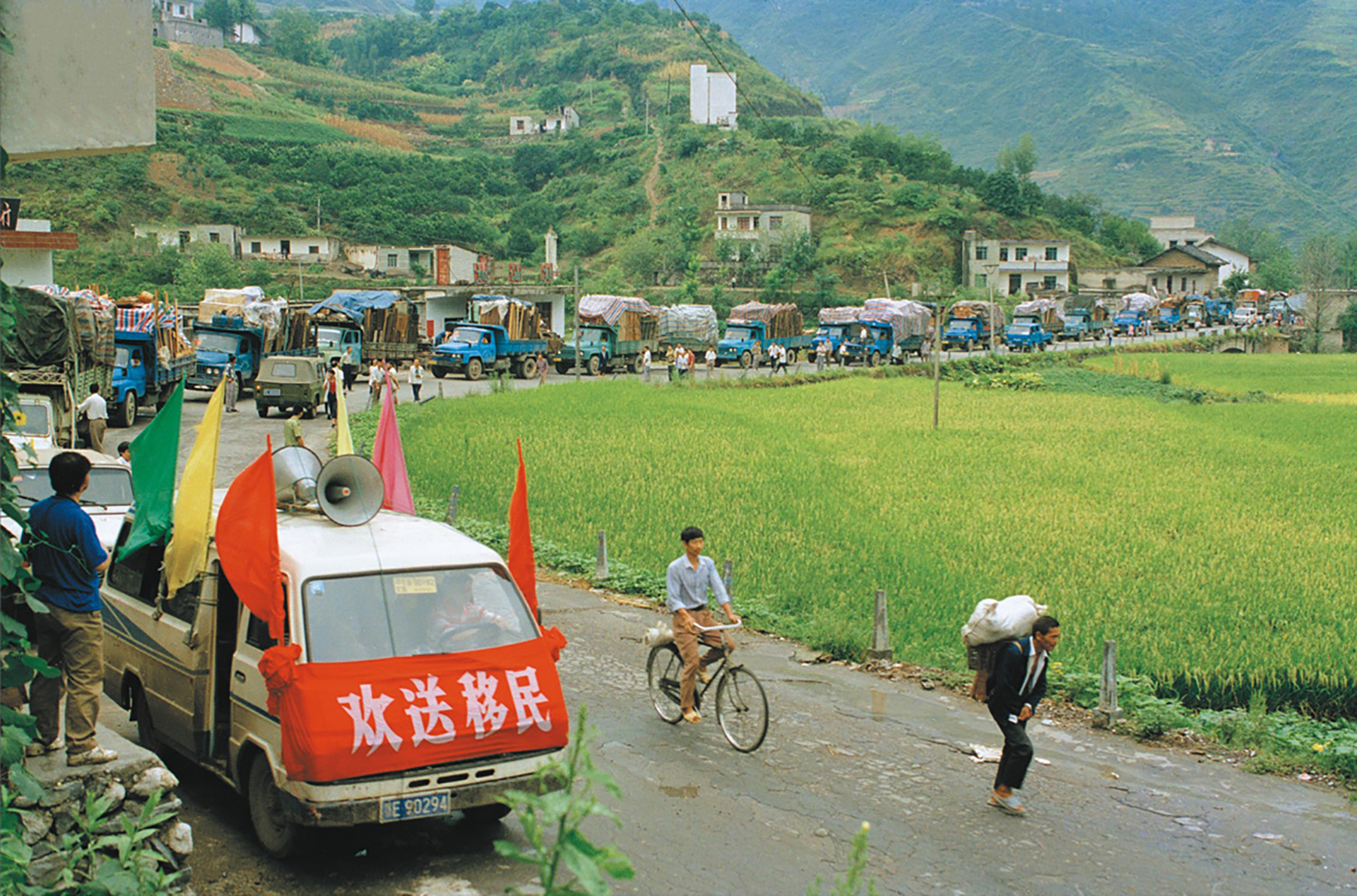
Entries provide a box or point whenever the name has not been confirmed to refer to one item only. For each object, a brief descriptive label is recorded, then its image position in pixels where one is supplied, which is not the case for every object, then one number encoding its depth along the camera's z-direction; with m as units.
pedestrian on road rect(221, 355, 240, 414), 31.52
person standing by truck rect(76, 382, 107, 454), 21.33
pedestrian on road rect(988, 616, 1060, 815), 7.62
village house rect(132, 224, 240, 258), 73.31
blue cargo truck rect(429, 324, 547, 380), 44.44
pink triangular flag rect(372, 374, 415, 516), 9.57
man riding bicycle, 8.98
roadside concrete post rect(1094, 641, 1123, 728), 9.95
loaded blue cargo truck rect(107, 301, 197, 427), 26.95
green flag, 7.66
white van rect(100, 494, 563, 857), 6.24
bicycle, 8.57
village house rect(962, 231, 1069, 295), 95.69
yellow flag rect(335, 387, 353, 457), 9.44
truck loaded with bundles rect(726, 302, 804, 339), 55.19
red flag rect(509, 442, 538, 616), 7.87
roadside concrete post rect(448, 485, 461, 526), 17.09
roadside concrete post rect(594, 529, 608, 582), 14.70
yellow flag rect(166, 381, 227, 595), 7.29
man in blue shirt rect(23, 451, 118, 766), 6.18
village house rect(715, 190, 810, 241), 91.19
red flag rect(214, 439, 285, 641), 6.59
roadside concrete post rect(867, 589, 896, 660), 11.53
